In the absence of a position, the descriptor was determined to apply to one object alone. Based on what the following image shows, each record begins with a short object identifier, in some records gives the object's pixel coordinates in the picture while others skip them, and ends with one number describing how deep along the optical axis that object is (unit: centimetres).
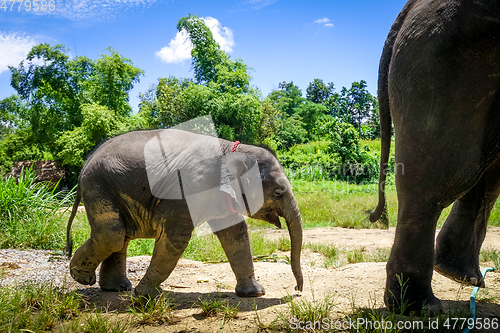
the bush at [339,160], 1923
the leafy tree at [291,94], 4200
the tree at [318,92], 4922
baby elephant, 328
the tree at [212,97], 1592
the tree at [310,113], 3991
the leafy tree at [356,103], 3816
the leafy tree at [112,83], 1875
